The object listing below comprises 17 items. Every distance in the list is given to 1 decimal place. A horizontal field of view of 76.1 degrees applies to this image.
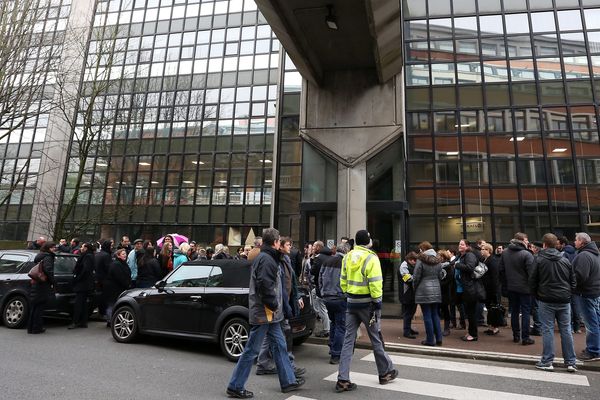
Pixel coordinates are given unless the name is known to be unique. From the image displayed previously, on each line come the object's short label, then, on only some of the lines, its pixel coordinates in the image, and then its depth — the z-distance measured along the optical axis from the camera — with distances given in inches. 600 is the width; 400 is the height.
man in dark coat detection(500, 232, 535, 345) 304.7
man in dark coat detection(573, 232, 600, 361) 255.1
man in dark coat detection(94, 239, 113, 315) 377.4
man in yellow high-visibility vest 203.9
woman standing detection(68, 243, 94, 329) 350.9
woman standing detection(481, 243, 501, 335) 343.9
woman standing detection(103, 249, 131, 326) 368.2
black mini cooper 259.8
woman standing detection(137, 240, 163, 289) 372.8
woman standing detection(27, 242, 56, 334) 325.4
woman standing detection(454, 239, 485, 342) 312.7
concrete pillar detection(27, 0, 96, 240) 1007.6
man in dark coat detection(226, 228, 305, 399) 185.9
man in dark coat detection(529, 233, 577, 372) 238.7
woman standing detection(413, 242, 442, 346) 296.4
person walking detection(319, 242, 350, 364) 259.1
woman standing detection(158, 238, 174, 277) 407.5
